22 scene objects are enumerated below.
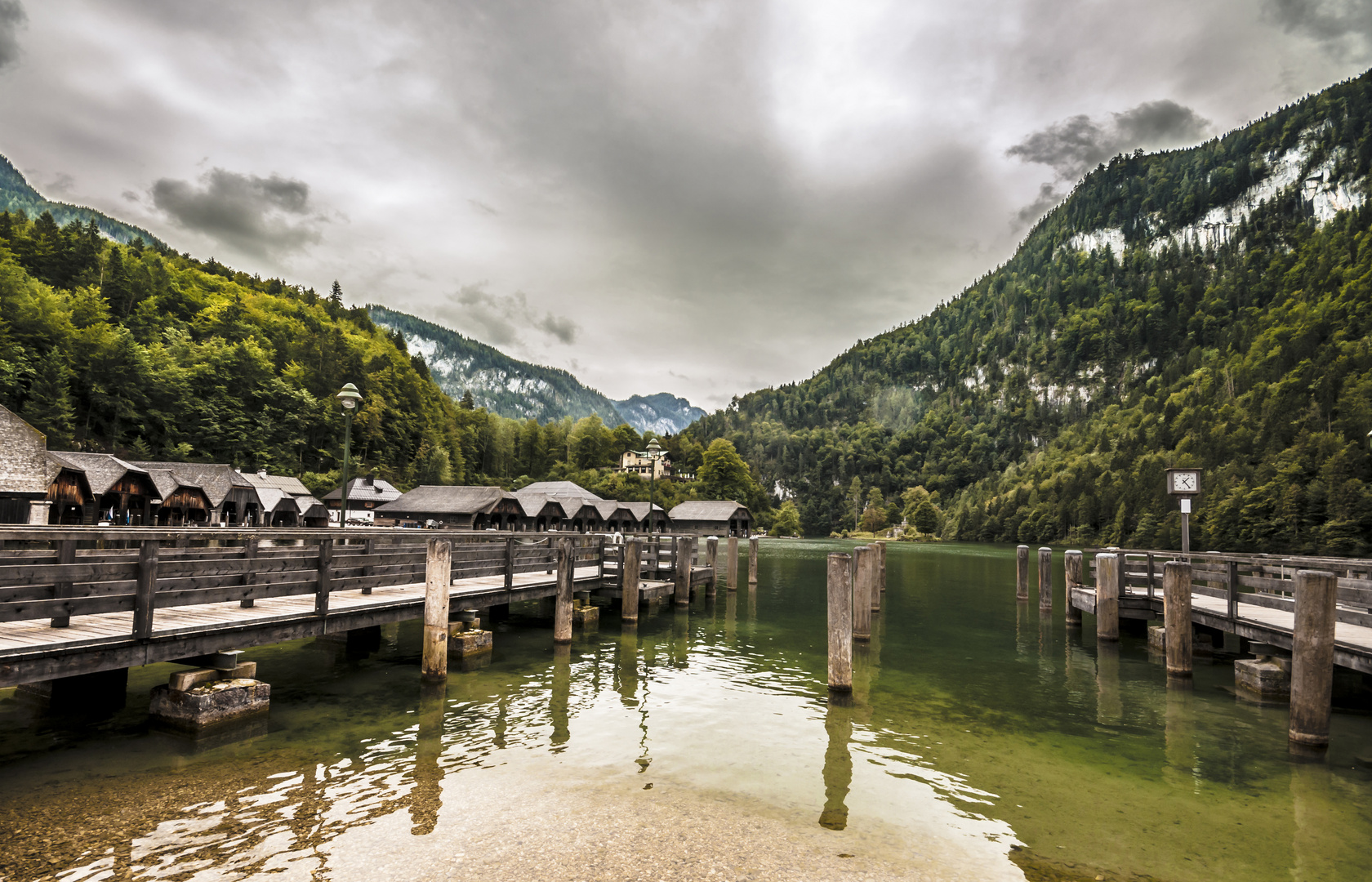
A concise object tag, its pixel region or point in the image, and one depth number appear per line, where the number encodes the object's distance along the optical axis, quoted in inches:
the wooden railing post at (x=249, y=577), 428.5
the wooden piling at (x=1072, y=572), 909.2
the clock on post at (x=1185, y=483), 824.3
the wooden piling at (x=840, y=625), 511.8
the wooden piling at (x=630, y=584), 820.0
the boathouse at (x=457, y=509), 2469.2
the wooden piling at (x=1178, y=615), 568.1
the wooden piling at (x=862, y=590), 823.1
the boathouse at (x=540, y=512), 2642.7
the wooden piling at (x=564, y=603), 685.7
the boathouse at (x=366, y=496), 2906.0
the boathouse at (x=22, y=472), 1076.5
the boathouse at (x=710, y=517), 3700.8
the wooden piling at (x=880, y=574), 1075.7
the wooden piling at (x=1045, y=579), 1048.8
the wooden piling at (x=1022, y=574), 1193.4
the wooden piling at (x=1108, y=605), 742.5
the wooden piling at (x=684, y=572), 1023.6
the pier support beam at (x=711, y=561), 1103.0
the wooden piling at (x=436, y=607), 497.4
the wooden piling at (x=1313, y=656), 371.2
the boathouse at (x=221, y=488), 1868.8
